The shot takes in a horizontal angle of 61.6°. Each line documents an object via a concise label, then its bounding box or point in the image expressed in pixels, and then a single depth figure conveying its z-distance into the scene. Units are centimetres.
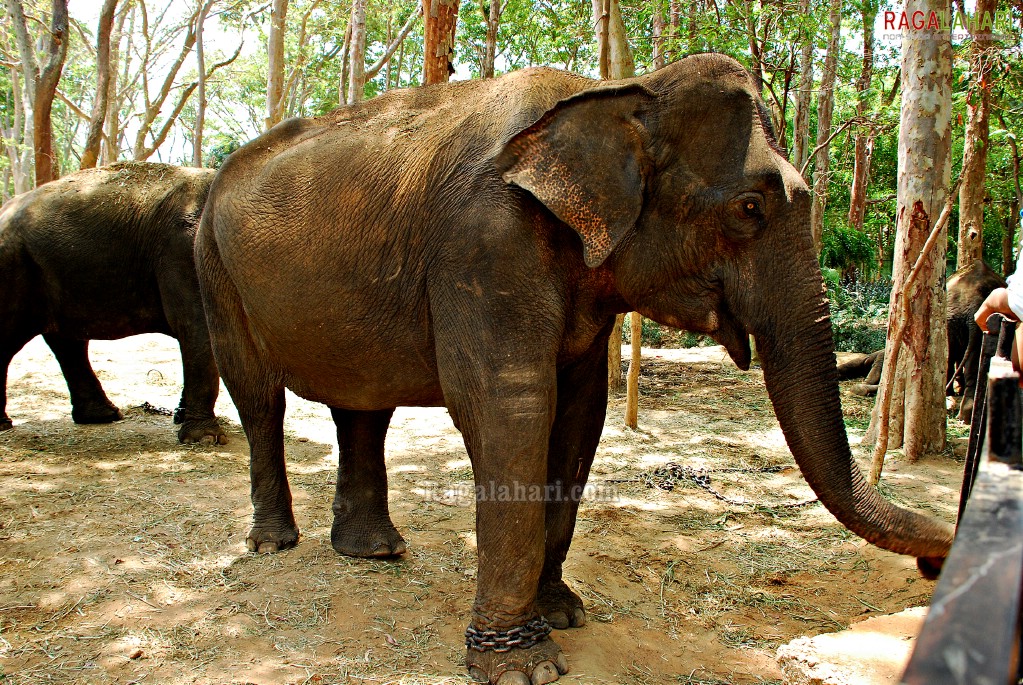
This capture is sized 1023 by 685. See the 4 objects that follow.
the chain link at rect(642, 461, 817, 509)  662
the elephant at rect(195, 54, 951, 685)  332
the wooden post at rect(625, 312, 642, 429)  847
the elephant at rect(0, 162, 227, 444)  746
